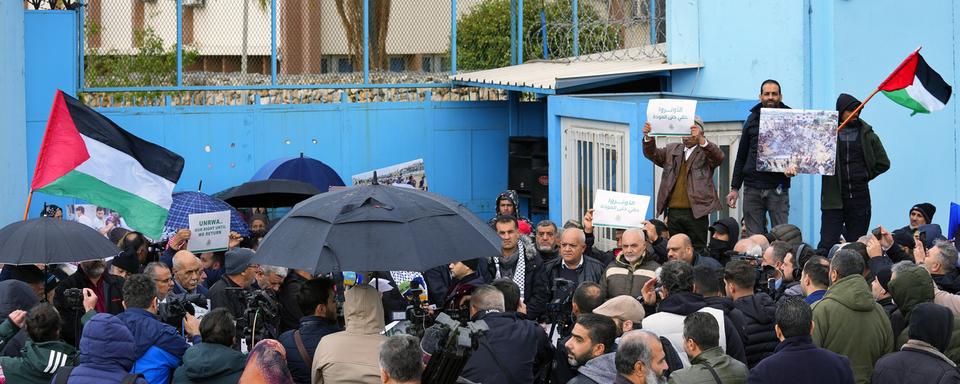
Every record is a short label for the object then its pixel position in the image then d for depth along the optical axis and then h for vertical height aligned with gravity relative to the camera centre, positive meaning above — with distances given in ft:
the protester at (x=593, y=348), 22.12 -3.11
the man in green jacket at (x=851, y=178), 39.99 -0.44
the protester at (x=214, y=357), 22.81 -3.25
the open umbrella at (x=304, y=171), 47.26 -0.13
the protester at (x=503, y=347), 23.47 -3.25
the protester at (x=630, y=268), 31.30 -2.47
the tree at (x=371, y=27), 54.95 +5.80
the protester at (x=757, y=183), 40.42 -0.59
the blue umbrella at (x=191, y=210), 41.81 -1.30
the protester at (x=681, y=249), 32.78 -2.08
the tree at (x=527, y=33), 56.95 +5.77
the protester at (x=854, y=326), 25.50 -3.12
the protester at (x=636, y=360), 20.95 -3.07
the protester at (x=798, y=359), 22.13 -3.28
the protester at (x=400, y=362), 19.88 -2.92
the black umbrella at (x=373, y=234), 23.59 -1.23
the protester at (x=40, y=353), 24.06 -3.33
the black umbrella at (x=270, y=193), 44.29 -0.84
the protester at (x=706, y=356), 22.07 -3.24
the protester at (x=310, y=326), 24.00 -2.91
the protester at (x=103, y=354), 22.89 -3.20
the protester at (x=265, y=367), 21.30 -3.20
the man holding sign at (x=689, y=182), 39.99 -0.53
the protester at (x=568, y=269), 33.22 -2.60
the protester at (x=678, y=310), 24.64 -2.81
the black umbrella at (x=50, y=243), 29.60 -1.65
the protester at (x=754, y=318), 26.14 -3.02
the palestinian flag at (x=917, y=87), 39.06 +2.23
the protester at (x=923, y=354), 23.11 -3.36
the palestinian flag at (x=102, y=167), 33.17 +0.05
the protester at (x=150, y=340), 24.08 -3.12
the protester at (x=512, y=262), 33.91 -2.46
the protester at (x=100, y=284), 30.89 -2.67
